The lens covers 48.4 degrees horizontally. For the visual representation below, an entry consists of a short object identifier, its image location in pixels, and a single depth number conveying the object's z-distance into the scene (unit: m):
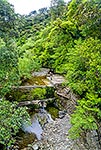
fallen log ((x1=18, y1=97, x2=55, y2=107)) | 7.46
